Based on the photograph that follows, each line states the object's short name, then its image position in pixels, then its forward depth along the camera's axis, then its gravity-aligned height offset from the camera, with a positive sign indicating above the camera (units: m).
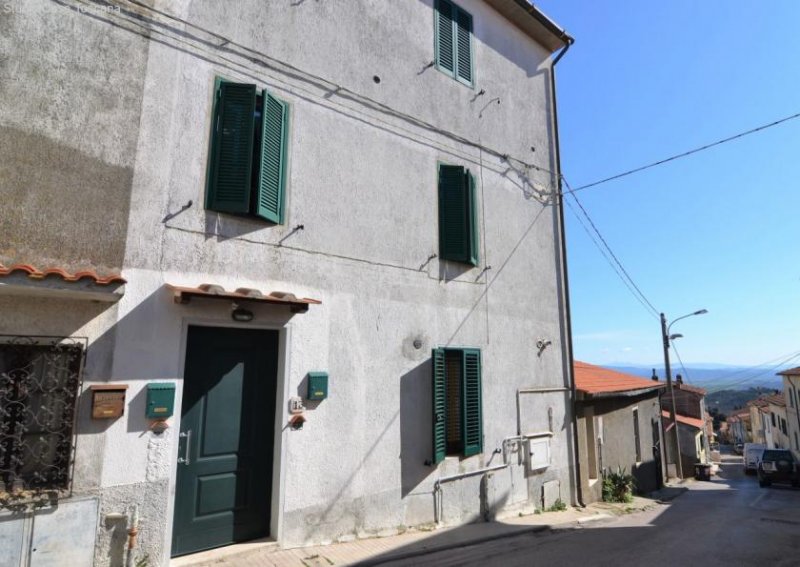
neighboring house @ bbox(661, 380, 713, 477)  28.91 -2.38
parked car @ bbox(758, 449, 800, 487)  21.00 -3.61
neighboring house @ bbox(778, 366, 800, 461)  32.69 -1.09
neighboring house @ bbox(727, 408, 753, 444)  64.56 -5.82
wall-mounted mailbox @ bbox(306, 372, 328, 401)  5.54 +0.01
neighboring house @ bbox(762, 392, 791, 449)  39.45 -3.00
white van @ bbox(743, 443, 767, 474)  28.60 -4.43
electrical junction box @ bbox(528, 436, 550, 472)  8.28 -1.17
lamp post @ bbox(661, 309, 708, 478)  19.86 +1.65
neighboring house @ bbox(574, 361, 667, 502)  9.98 -1.01
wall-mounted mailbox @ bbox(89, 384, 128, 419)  4.16 -0.13
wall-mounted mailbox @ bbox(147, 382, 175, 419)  4.45 -0.13
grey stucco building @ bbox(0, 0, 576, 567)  4.15 +1.16
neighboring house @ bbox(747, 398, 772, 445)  48.28 -3.65
